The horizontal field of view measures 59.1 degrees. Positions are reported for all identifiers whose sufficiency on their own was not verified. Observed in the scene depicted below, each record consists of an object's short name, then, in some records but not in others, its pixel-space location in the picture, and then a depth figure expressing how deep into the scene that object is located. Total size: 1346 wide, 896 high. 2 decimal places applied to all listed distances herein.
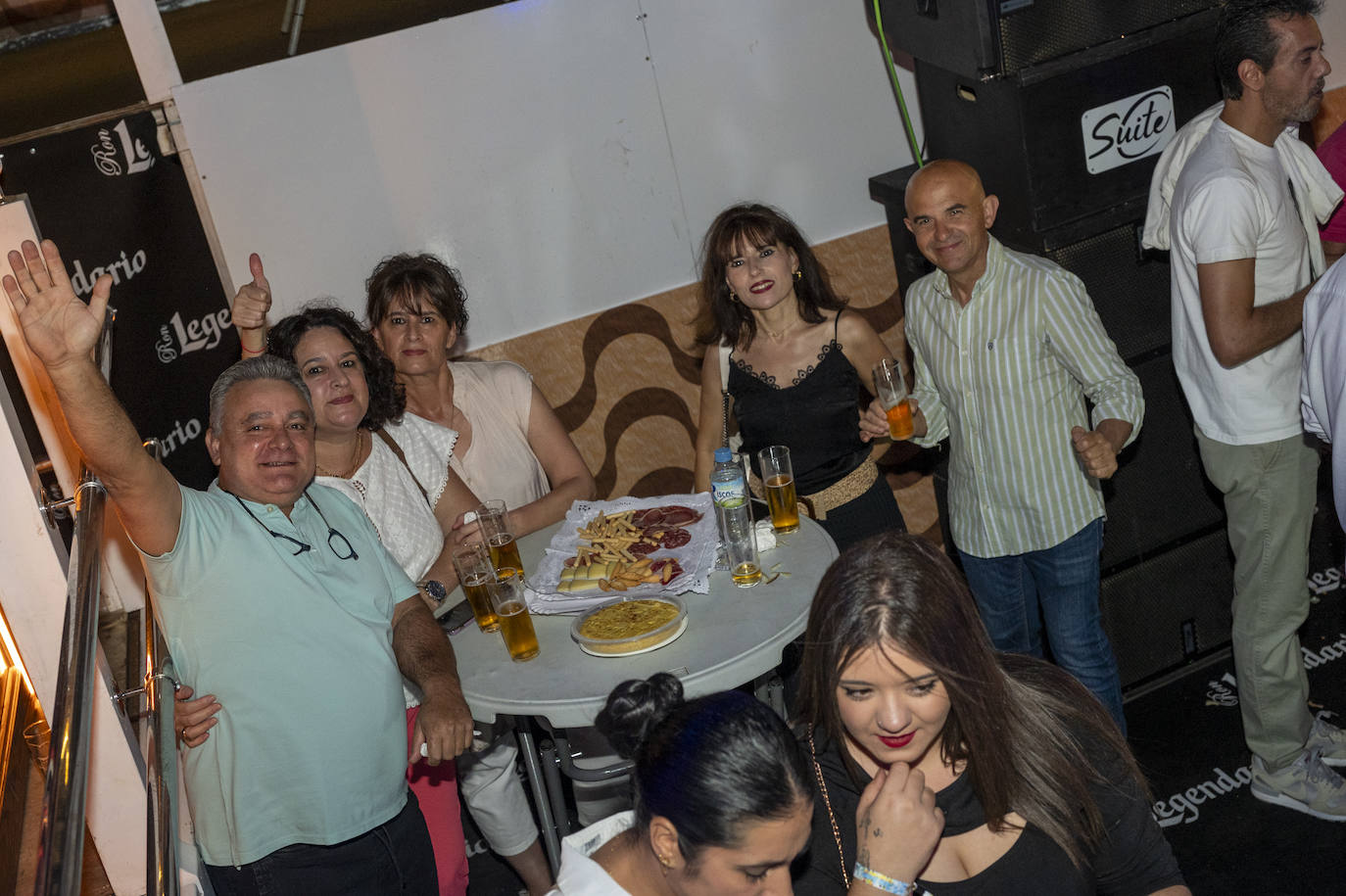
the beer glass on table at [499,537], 2.82
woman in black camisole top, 3.33
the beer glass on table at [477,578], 2.75
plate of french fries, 2.80
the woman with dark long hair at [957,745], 1.75
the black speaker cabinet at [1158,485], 3.65
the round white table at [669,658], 2.48
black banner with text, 3.45
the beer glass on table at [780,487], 2.99
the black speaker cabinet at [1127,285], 3.50
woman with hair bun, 1.59
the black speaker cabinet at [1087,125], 3.38
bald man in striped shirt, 3.00
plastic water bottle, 2.79
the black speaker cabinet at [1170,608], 3.76
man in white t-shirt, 2.93
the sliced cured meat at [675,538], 2.97
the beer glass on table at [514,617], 2.62
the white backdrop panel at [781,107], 4.16
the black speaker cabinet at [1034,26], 3.31
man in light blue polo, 2.23
